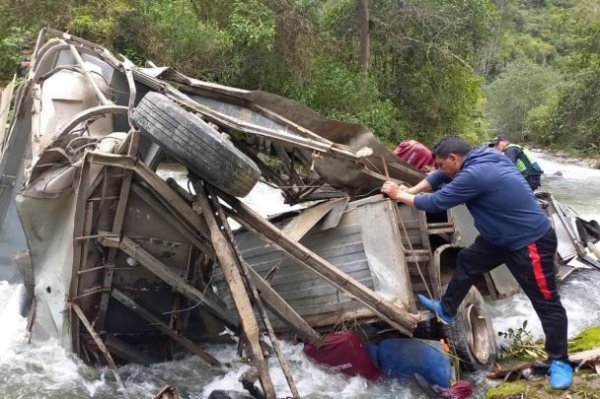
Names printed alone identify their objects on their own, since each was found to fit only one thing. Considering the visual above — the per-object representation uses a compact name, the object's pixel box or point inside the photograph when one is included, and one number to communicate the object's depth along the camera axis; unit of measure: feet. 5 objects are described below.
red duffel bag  15.29
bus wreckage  13.44
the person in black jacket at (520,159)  21.77
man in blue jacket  12.77
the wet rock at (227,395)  13.52
